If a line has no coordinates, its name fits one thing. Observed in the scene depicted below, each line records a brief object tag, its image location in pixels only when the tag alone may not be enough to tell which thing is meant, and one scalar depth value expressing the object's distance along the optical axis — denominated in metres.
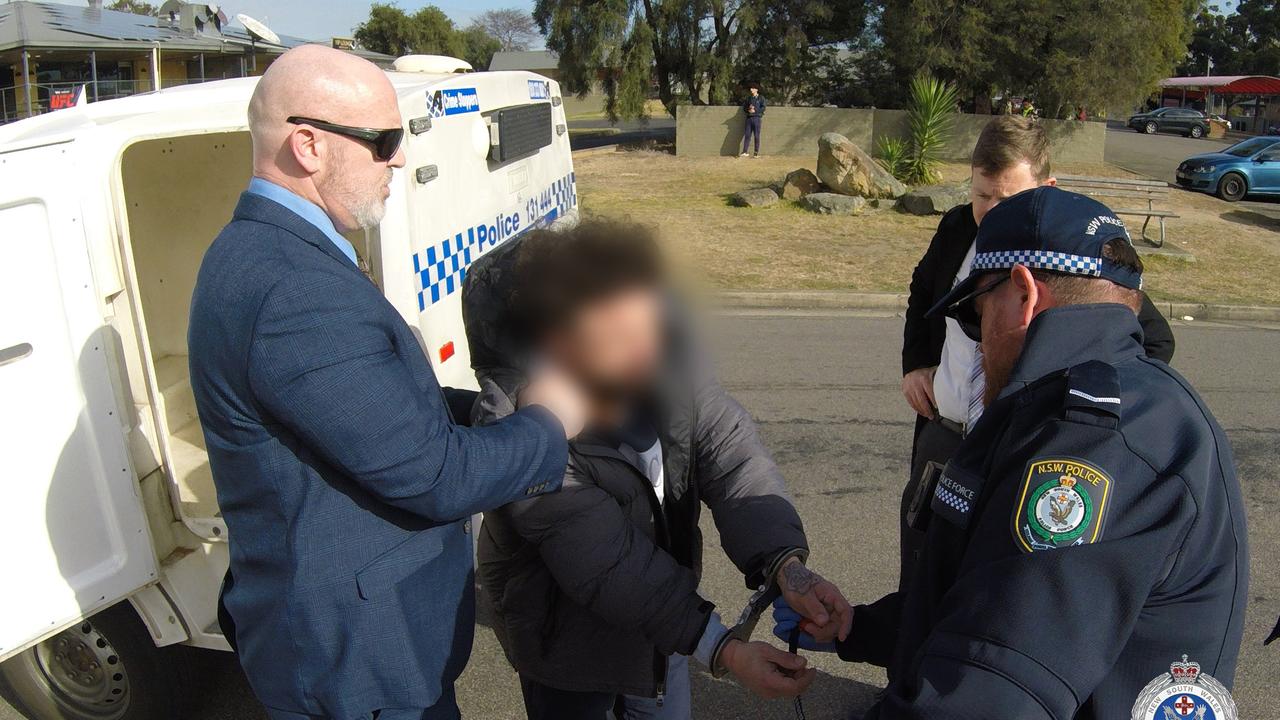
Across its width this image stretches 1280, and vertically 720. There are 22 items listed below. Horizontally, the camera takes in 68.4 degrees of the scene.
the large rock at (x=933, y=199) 13.56
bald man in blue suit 1.55
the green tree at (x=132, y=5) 53.53
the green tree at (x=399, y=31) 47.66
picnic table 12.29
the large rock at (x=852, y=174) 14.56
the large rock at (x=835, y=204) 13.82
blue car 19.25
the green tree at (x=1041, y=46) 22.91
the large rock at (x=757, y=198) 14.56
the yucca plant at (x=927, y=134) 16.91
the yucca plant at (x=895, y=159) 17.08
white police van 2.37
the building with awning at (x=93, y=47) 15.39
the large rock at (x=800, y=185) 15.12
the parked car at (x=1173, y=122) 41.47
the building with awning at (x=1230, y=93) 48.62
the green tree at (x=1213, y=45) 70.00
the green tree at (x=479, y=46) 60.31
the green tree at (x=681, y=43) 24.73
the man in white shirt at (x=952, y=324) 2.62
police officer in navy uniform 1.13
